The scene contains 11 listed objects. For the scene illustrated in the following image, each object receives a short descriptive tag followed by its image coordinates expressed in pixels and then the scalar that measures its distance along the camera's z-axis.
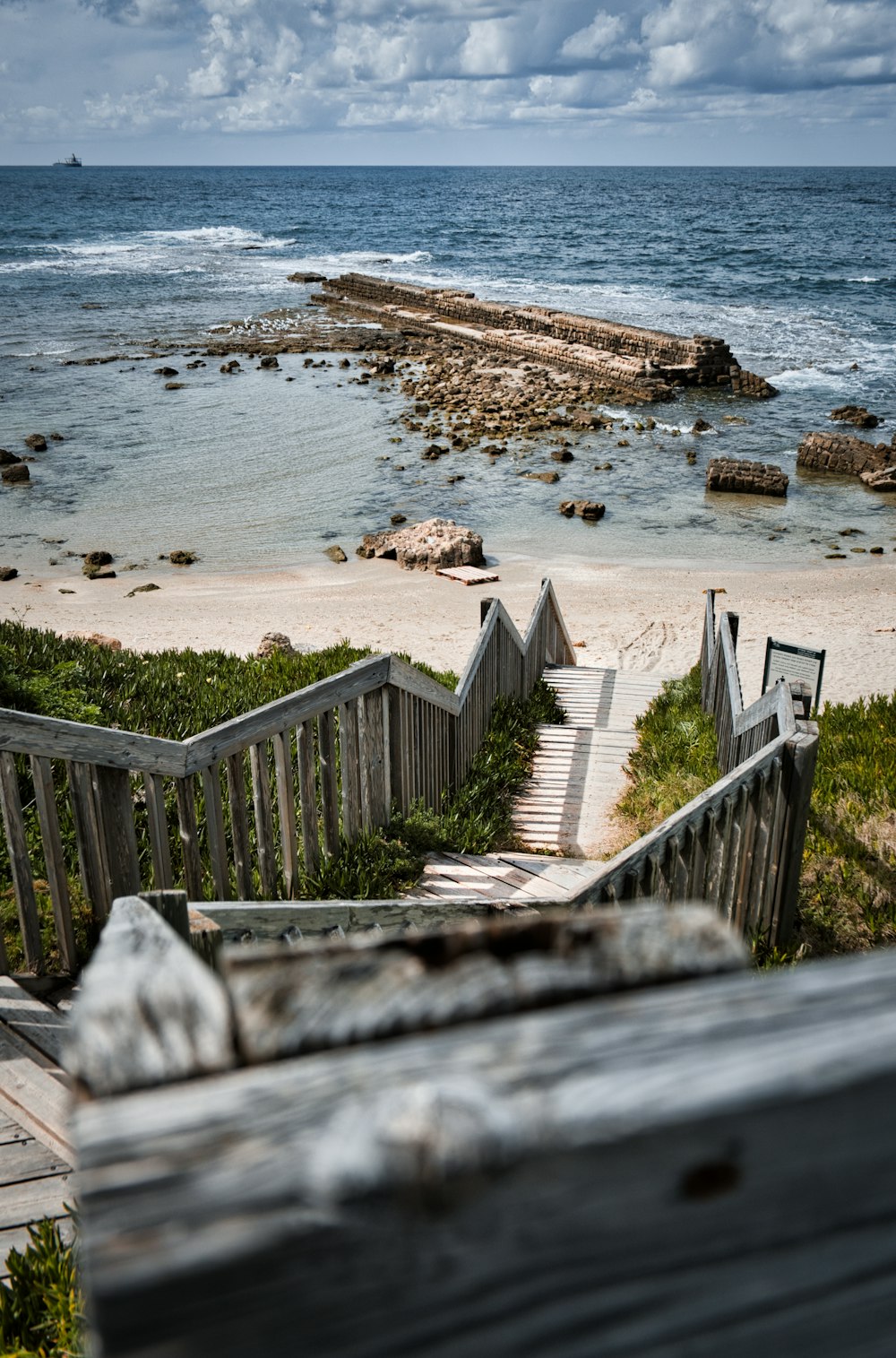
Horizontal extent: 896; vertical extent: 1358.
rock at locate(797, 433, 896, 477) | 26.38
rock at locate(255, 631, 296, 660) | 13.86
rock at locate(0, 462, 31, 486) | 25.17
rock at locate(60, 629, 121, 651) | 13.54
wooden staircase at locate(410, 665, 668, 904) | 5.80
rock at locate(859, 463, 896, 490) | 25.27
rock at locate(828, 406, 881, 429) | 31.36
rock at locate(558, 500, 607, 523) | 23.47
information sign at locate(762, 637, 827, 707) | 8.70
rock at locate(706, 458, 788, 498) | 24.91
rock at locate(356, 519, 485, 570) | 20.17
